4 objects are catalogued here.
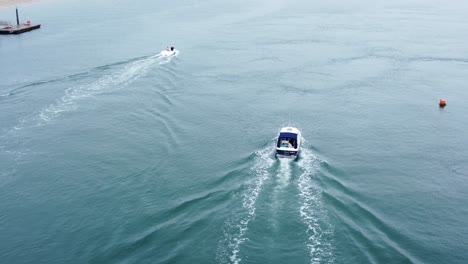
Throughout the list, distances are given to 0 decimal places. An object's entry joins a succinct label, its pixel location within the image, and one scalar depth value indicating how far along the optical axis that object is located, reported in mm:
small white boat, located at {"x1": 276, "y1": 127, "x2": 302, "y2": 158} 52200
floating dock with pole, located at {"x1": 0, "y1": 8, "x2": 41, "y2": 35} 132125
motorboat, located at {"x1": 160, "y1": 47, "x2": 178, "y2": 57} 98250
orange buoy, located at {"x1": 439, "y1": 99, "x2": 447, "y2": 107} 68944
